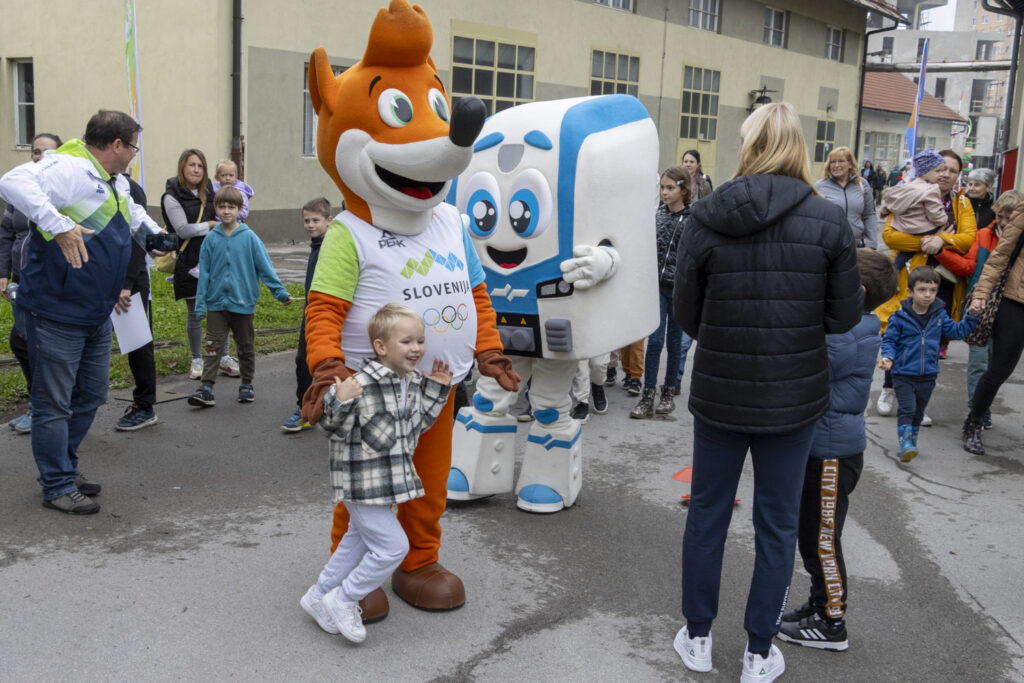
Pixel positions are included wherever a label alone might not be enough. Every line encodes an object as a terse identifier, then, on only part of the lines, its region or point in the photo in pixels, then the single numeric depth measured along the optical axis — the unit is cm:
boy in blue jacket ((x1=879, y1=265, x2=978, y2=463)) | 598
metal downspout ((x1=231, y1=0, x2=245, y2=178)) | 1441
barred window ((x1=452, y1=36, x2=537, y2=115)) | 1772
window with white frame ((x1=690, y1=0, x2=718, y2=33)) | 2354
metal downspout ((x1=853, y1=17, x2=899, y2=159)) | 2986
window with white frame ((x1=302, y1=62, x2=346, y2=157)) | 1592
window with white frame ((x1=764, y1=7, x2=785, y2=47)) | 2609
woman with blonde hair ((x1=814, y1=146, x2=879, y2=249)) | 741
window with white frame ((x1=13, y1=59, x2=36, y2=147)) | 1736
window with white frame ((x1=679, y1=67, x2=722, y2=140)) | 2355
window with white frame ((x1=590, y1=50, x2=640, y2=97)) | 2080
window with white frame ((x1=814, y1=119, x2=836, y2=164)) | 2888
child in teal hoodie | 660
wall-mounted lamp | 2552
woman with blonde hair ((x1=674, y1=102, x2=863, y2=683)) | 305
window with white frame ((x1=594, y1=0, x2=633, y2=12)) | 2091
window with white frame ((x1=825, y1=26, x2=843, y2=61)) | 2864
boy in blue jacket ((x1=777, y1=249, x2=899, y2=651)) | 341
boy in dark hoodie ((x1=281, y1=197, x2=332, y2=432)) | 596
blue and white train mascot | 458
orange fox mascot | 354
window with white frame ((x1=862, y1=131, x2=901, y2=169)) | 3822
